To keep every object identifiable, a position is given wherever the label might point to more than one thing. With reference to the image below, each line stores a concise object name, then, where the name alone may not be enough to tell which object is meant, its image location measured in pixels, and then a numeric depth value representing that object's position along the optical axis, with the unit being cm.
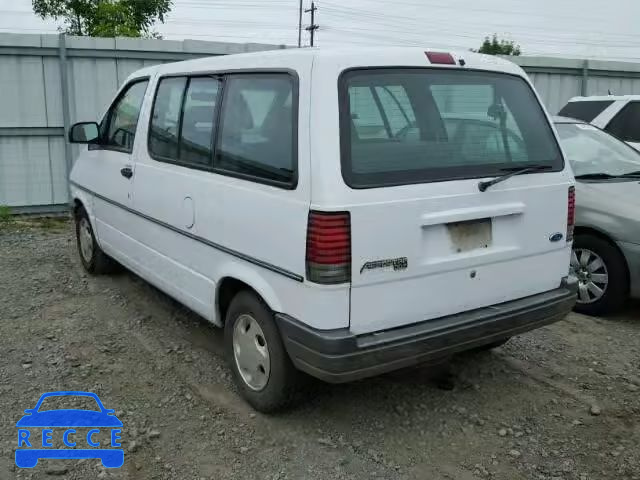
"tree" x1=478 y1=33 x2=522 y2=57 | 5194
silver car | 504
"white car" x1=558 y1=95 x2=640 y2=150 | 804
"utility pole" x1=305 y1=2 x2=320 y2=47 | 4091
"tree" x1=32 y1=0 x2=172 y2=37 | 1696
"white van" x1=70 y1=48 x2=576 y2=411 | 292
